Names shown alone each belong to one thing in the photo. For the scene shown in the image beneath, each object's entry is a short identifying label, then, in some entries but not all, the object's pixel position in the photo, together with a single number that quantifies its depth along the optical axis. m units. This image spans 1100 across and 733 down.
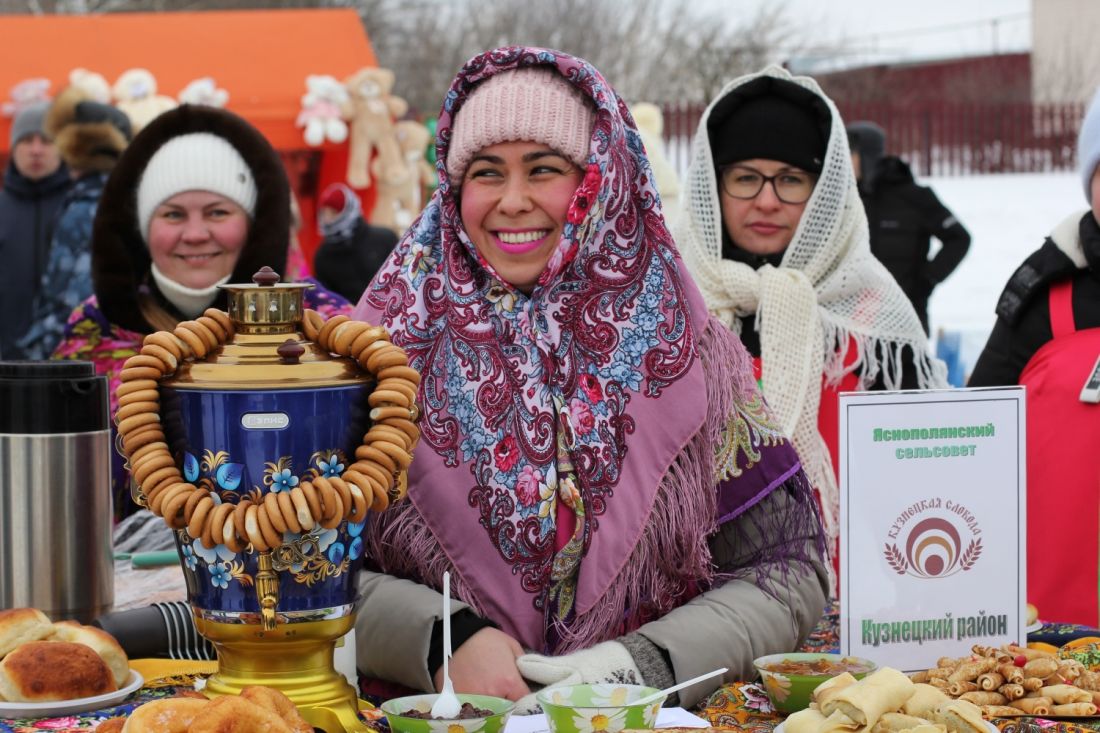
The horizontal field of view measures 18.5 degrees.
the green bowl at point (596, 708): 3.17
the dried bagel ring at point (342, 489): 3.19
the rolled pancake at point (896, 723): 3.15
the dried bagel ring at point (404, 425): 3.24
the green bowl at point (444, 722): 3.17
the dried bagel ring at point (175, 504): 3.18
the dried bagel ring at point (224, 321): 3.25
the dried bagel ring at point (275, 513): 3.16
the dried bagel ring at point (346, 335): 3.24
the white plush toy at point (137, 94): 12.97
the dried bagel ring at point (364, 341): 3.24
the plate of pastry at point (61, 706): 3.29
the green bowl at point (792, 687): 3.34
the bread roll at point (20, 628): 3.38
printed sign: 3.45
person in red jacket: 4.37
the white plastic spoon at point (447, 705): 3.19
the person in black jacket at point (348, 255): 9.84
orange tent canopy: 13.53
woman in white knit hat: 4.83
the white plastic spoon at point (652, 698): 3.20
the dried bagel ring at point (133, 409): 3.20
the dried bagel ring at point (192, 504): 3.18
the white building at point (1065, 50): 42.29
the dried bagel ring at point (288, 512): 3.16
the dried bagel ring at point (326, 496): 3.17
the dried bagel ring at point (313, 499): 3.17
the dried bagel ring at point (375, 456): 3.22
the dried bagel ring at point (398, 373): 3.24
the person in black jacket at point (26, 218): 9.00
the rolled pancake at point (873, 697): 3.16
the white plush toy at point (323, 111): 13.24
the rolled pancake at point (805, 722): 3.18
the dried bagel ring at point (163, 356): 3.20
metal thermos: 3.56
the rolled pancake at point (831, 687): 3.20
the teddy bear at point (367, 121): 13.52
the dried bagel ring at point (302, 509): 3.16
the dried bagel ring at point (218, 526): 3.17
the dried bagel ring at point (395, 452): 3.22
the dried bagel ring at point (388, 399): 3.23
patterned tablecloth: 3.27
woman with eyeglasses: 4.75
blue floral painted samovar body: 3.18
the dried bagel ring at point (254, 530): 3.16
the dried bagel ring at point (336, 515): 3.18
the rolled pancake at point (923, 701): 3.19
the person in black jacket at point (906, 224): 9.85
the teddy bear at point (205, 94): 13.24
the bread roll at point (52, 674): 3.30
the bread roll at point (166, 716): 3.05
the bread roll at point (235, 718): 3.04
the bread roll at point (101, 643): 3.39
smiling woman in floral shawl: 3.58
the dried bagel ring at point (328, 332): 3.25
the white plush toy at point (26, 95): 12.76
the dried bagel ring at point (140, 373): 3.21
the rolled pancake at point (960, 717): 3.15
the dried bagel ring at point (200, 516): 3.17
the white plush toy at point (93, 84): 12.87
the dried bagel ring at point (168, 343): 3.21
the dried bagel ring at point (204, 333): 3.22
